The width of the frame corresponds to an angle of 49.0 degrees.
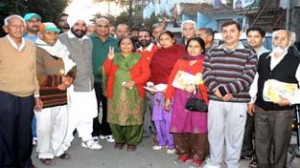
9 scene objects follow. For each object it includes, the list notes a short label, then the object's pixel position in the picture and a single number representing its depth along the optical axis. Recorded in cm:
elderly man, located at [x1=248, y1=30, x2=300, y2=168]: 379
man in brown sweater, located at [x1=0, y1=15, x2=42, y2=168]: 393
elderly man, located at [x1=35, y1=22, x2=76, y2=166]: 437
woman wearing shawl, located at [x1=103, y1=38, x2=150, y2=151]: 495
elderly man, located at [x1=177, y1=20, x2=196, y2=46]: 506
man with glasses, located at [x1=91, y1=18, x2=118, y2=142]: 524
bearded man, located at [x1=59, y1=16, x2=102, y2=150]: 498
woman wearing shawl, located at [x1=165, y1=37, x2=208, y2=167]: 443
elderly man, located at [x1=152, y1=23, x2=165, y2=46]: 576
